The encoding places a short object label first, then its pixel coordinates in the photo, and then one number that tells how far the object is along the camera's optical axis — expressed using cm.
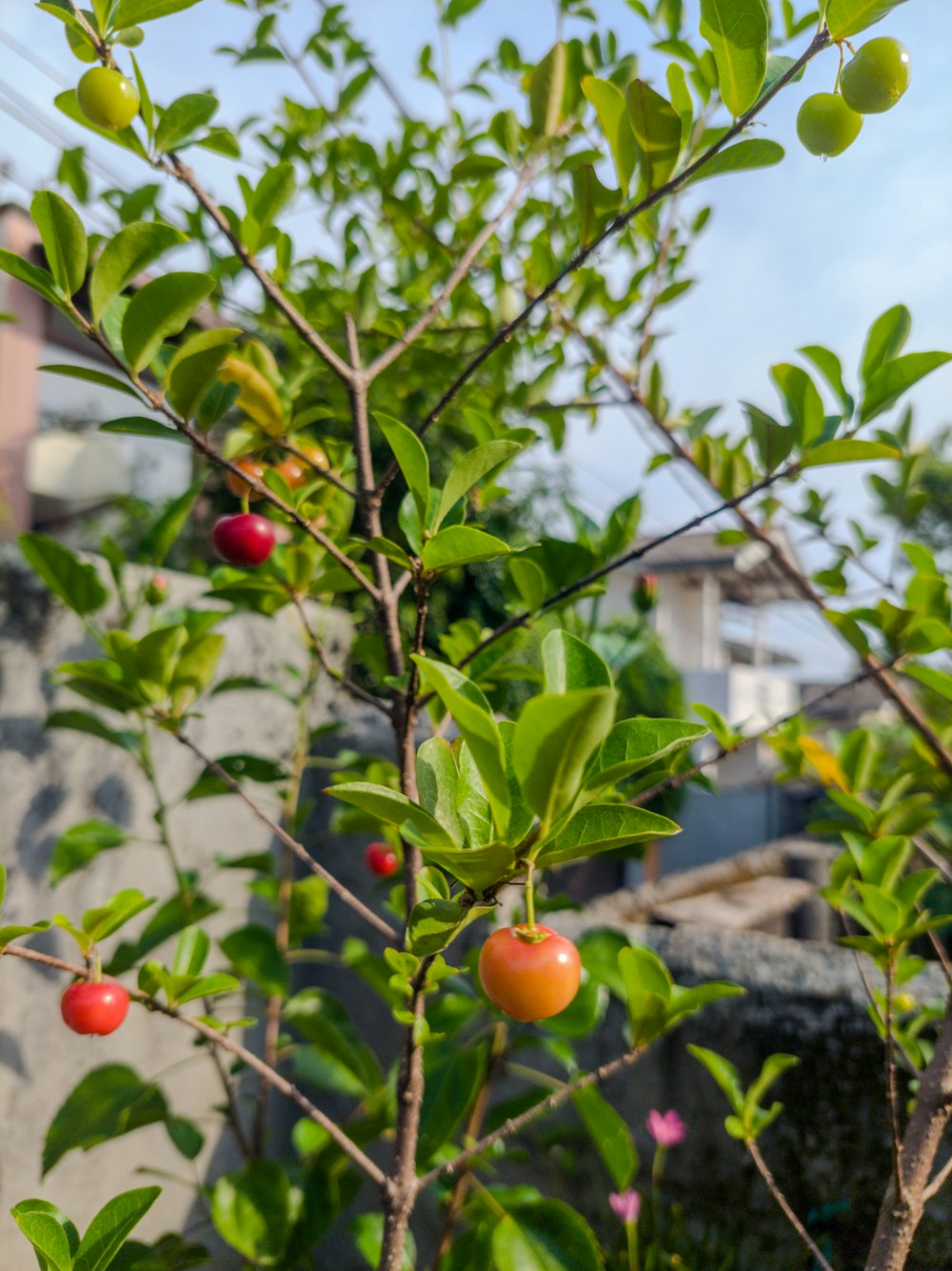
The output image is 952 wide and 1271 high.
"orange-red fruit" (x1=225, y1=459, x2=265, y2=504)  32
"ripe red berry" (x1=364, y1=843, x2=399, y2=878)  47
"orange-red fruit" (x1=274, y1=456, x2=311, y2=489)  38
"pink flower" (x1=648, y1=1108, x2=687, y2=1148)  44
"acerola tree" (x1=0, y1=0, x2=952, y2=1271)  21
